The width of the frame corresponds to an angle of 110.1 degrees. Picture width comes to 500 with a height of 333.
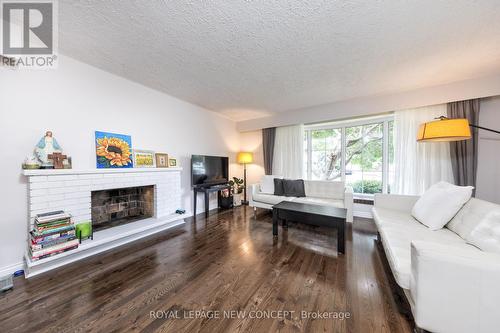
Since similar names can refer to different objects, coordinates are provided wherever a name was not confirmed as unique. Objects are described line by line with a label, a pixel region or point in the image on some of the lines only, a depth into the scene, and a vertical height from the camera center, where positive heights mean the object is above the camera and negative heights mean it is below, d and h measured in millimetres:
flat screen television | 3545 -96
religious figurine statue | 1851 +189
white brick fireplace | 1794 -395
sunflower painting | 2359 +226
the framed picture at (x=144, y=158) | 2769 +124
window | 3524 +278
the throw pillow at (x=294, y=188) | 3758 -488
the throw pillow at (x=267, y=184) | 4043 -432
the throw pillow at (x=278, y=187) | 3870 -479
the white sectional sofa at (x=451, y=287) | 904 -688
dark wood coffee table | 2148 -695
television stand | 3560 -503
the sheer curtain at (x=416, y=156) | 2908 +159
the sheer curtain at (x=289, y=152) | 4262 +349
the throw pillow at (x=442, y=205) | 1767 -422
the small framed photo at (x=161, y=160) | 3037 +101
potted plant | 4539 -648
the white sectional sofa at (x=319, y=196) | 3156 -648
